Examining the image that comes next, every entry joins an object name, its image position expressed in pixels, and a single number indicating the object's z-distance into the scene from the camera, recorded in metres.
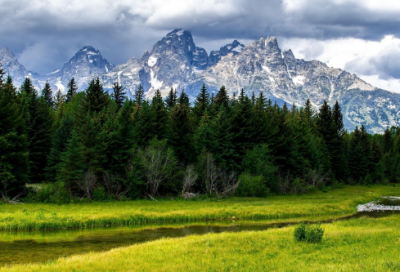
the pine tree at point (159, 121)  57.12
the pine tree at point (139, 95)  84.31
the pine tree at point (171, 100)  82.94
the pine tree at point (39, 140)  57.84
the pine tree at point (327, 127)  97.12
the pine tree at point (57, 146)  54.69
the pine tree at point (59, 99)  113.16
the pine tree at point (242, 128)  64.62
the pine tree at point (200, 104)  76.31
